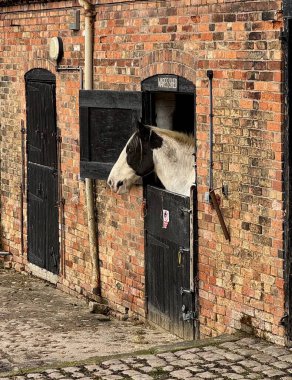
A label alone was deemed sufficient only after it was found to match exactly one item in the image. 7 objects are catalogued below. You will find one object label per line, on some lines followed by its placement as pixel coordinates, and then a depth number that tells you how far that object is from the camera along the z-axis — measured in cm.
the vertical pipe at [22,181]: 1446
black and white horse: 1077
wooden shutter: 1140
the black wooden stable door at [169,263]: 1046
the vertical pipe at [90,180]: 1212
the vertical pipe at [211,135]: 988
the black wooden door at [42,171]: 1359
